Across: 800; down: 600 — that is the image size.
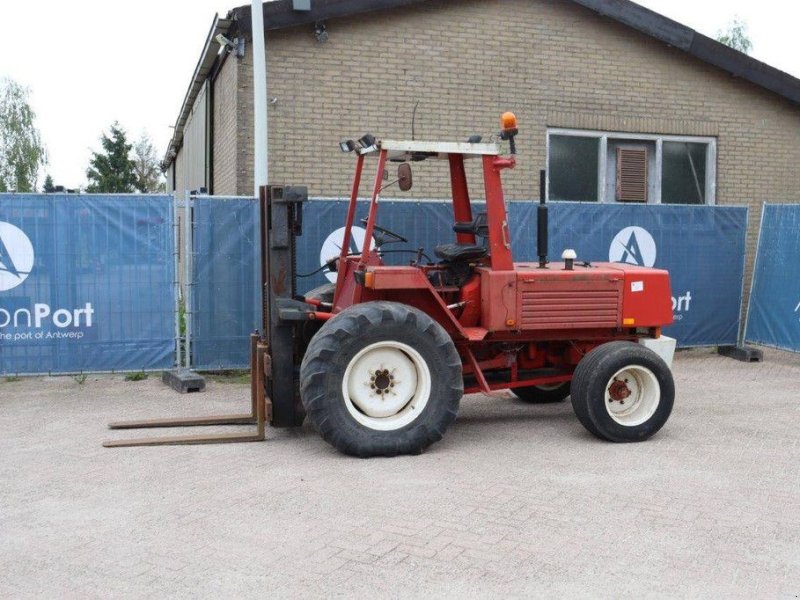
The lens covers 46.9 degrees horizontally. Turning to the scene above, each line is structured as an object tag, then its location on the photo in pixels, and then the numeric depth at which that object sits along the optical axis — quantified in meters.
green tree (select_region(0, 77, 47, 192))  38.00
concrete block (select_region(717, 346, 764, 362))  12.37
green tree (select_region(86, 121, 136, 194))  53.47
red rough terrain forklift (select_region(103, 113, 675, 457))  7.07
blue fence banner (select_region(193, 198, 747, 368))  10.50
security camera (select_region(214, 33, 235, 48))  12.23
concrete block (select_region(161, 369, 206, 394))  9.79
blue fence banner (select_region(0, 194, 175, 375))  9.93
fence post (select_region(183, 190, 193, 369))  10.34
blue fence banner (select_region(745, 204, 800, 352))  12.12
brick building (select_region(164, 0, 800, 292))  12.48
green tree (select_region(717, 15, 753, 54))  38.50
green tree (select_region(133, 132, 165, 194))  57.75
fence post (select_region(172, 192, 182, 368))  10.28
